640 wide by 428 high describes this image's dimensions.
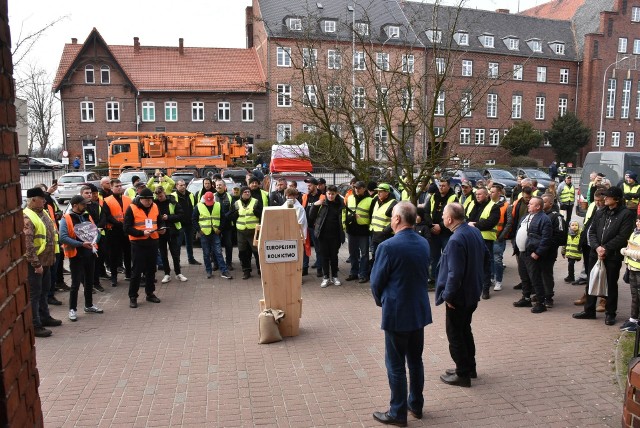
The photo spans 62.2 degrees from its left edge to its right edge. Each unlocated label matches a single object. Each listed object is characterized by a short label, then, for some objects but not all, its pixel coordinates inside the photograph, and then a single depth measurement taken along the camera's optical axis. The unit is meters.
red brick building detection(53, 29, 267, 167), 43.97
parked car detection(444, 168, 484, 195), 25.58
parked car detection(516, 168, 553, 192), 28.83
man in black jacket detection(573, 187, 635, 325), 7.40
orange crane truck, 33.84
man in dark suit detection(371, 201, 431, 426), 4.58
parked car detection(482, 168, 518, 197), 28.12
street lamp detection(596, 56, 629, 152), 51.83
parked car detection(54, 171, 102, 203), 25.84
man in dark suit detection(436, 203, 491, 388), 5.26
